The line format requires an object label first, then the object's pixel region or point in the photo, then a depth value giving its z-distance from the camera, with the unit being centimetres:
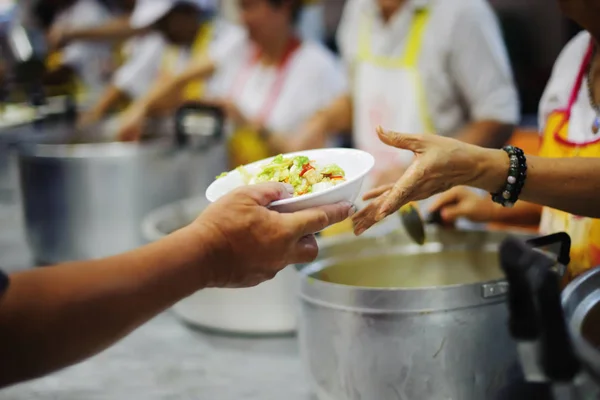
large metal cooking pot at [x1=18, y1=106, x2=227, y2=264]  176
